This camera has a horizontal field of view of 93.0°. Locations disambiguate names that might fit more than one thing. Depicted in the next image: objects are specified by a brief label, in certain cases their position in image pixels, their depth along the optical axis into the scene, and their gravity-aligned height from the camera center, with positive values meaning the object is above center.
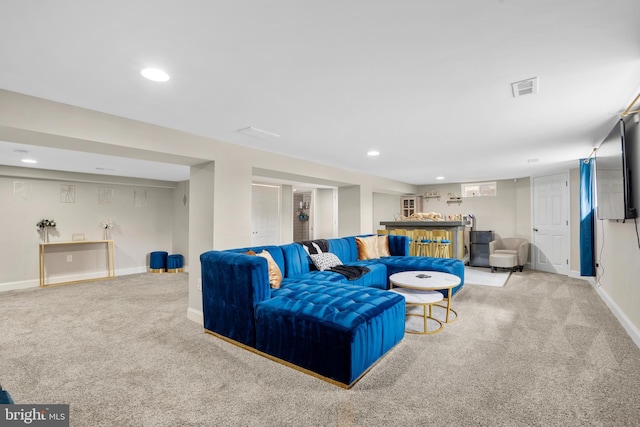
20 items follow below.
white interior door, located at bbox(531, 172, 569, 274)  6.45 -0.23
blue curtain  5.02 -0.10
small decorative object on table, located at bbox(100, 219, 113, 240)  6.54 -0.18
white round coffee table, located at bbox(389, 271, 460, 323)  3.36 -0.78
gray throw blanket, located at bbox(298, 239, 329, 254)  4.29 -0.43
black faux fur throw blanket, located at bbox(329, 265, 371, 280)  3.79 -0.72
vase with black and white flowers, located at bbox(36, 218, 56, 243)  5.75 -0.13
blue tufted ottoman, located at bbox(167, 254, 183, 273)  7.00 -1.07
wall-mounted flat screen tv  2.70 +0.38
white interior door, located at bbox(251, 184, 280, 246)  7.84 +0.03
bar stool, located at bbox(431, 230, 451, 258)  6.15 -0.66
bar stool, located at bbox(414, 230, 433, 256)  6.27 -0.58
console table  5.72 -0.66
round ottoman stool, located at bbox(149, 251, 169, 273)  6.99 -1.03
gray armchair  6.57 -0.91
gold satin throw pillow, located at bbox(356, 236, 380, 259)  5.06 -0.56
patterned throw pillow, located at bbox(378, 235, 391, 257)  5.38 -0.56
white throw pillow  4.09 -0.63
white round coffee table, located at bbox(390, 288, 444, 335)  3.14 -0.90
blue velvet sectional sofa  2.22 -0.82
